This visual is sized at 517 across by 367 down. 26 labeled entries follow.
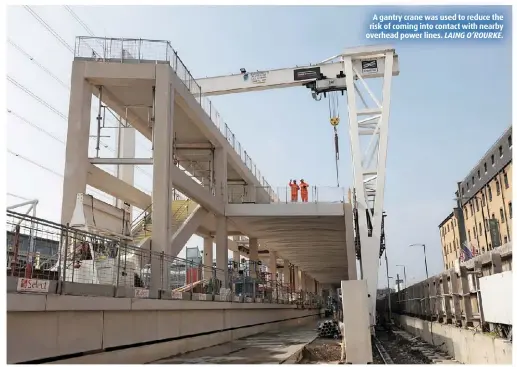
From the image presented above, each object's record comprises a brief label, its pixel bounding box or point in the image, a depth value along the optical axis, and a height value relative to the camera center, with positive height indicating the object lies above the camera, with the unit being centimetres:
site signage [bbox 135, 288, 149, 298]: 1102 -10
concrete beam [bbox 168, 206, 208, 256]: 1949 +241
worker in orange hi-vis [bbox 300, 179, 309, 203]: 2378 +450
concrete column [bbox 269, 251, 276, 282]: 3859 +200
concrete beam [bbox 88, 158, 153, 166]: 1676 +435
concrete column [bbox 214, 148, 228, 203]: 2352 +550
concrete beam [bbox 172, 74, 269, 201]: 1897 +705
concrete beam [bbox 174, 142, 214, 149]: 2391 +689
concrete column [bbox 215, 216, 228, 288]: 2316 +206
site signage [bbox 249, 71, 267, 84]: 2529 +1078
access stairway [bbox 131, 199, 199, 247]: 1814 +284
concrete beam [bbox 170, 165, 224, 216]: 1795 +385
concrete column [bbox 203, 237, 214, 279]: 3081 +233
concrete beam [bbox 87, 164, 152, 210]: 1744 +390
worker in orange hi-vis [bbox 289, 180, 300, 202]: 2412 +466
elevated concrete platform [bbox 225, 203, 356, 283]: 2325 +331
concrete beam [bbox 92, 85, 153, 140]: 1853 +723
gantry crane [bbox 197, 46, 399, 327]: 2277 +936
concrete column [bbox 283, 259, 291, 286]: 4491 +125
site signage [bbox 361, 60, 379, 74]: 2470 +1092
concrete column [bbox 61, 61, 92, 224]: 1580 +503
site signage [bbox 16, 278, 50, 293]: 696 +8
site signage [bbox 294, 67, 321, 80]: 2531 +1087
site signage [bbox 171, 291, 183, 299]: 1341 -20
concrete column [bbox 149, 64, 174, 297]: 1576 +429
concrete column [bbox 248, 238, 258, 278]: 3098 +241
